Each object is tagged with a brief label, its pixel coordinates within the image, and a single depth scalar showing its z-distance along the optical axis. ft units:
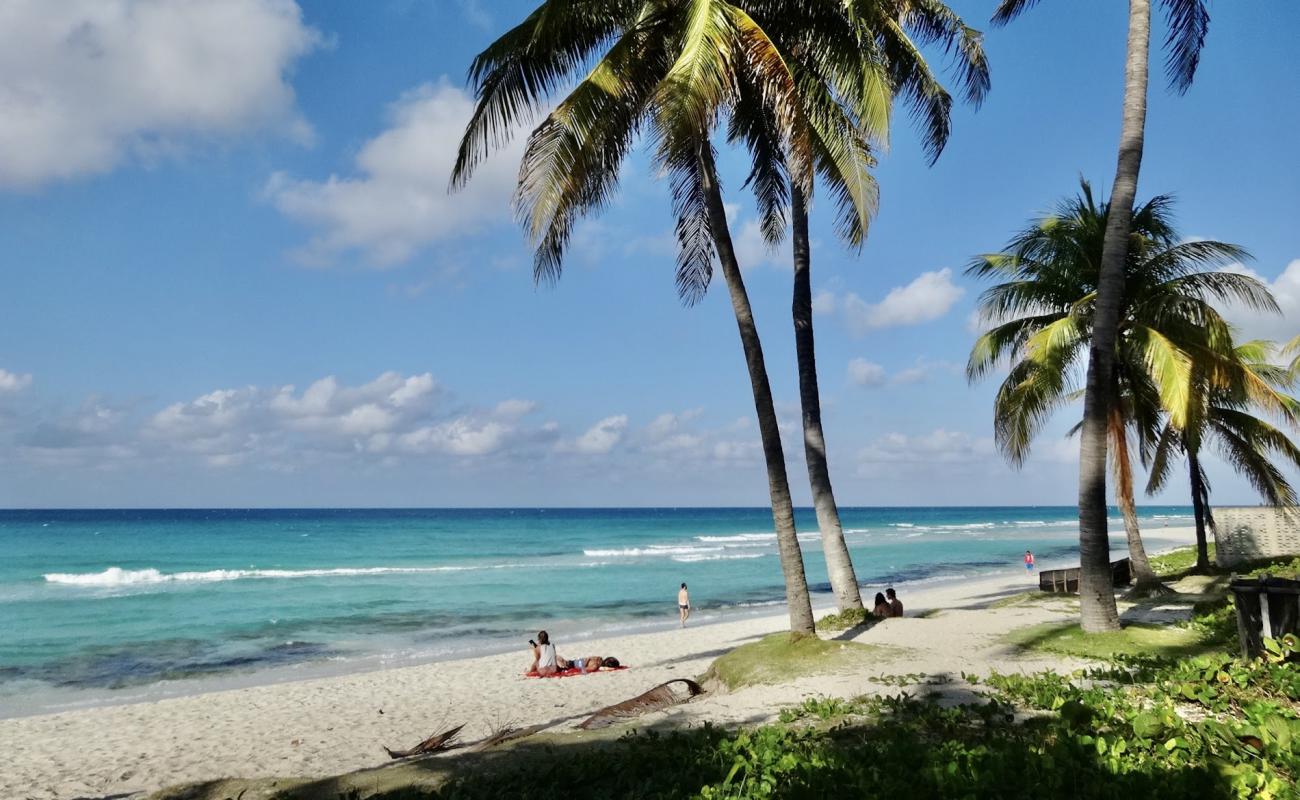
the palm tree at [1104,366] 33.47
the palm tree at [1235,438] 53.45
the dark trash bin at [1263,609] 23.73
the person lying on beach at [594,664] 52.54
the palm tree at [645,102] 30.42
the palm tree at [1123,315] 49.39
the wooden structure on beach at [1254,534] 62.54
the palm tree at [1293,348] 72.40
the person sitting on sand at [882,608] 45.14
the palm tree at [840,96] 36.24
